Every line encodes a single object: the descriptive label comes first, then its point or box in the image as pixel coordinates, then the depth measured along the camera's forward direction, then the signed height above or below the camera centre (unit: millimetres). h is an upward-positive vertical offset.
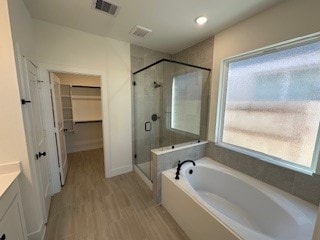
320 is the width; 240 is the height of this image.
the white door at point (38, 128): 1472 -344
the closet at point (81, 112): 3762 -354
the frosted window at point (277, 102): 1454 -7
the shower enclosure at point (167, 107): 2576 -138
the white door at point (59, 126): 2201 -470
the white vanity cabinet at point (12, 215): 955 -873
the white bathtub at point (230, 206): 1220 -1139
